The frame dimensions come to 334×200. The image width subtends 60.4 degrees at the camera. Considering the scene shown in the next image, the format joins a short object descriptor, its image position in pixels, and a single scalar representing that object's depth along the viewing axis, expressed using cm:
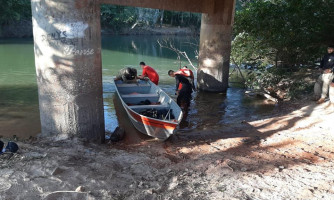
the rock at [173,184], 407
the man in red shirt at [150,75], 1110
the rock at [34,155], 482
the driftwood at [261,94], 1123
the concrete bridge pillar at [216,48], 1165
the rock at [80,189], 374
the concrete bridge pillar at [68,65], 561
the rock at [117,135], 727
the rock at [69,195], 361
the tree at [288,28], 1095
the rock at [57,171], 426
